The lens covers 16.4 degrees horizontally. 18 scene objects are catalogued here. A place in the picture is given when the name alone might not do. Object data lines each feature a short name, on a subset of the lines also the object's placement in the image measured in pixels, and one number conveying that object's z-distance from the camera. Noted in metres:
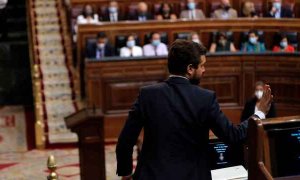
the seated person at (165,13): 14.89
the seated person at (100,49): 12.59
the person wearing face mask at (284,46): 13.13
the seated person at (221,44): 13.49
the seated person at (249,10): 15.20
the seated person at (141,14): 14.65
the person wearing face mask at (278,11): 15.20
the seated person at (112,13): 14.55
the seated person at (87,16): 14.25
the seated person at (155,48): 12.94
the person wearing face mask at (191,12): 15.01
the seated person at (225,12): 15.10
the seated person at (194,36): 13.05
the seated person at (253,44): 13.46
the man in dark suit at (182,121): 3.76
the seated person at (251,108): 8.19
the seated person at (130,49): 12.76
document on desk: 4.38
